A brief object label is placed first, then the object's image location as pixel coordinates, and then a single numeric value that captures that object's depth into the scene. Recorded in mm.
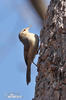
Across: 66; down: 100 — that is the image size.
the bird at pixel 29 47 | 8125
